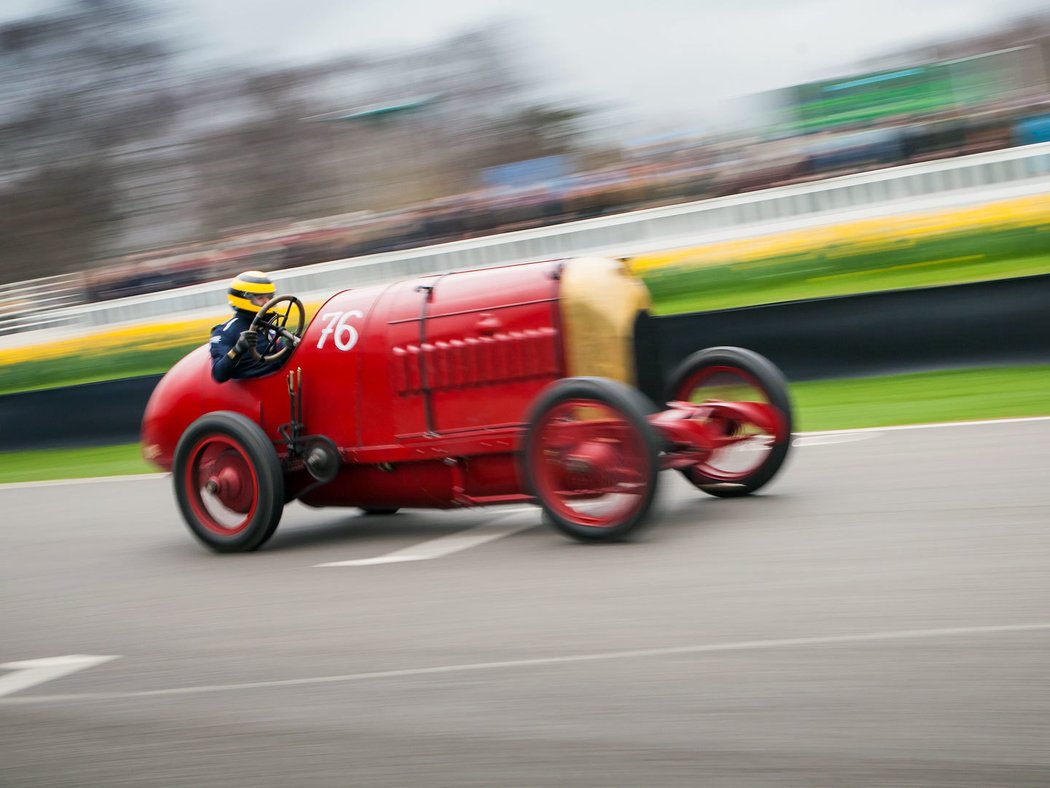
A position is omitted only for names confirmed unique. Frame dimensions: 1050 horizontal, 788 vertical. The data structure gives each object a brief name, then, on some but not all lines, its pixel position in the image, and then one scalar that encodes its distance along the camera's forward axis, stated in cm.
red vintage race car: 1204
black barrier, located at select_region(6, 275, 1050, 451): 2231
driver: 1434
